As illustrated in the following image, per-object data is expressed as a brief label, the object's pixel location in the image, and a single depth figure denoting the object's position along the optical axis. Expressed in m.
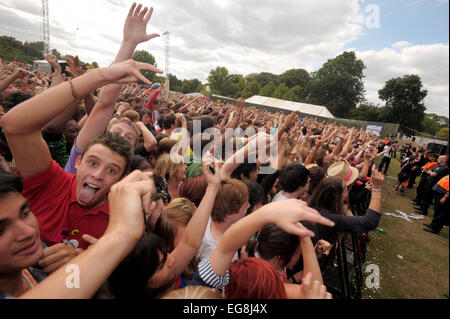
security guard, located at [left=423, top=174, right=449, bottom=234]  6.28
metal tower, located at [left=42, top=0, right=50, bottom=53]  37.64
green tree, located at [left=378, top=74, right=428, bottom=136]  31.97
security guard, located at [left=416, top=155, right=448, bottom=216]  7.78
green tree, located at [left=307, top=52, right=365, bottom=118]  59.59
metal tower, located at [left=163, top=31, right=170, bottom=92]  30.03
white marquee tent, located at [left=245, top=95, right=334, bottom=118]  37.72
